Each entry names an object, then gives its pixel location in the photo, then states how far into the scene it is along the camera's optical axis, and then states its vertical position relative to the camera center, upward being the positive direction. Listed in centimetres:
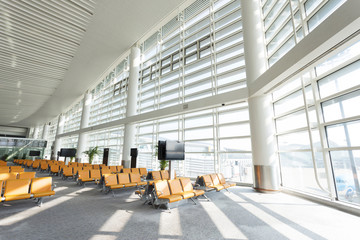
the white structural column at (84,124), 1992 +379
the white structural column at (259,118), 668 +153
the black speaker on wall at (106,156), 1515 +9
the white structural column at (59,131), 2718 +399
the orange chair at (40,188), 473 -84
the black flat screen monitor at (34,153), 2518 +54
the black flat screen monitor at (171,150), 567 +23
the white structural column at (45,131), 3594 +514
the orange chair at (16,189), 445 -83
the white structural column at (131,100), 1288 +426
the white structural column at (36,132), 4225 +578
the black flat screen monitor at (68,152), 1675 +47
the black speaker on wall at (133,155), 1194 +15
